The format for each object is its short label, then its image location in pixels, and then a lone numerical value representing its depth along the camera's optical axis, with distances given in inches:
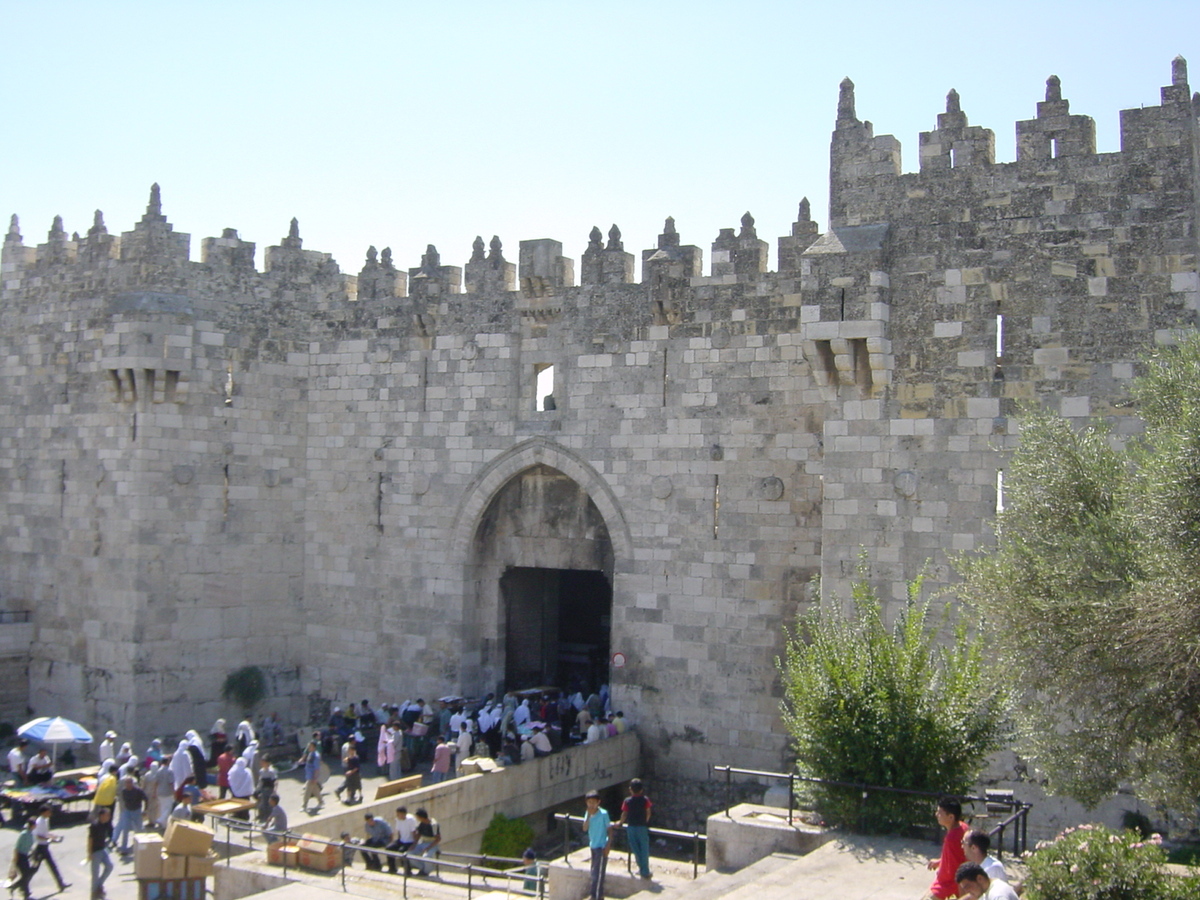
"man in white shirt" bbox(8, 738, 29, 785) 684.1
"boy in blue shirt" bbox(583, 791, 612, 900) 465.4
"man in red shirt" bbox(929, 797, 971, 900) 357.7
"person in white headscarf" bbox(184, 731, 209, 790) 671.1
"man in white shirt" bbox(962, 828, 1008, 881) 341.4
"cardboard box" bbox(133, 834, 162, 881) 520.1
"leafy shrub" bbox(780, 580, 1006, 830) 466.0
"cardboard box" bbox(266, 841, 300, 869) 523.2
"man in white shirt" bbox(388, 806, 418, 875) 554.3
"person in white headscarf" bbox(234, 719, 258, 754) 713.3
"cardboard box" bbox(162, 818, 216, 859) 522.3
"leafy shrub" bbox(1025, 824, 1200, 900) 346.0
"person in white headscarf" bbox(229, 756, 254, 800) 622.8
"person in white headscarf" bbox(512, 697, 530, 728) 701.9
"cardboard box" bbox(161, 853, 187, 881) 521.0
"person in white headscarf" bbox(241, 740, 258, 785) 647.8
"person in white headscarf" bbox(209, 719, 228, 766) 710.5
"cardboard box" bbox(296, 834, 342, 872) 524.7
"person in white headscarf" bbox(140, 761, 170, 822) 626.5
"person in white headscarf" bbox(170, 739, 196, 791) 644.1
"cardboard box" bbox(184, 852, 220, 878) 523.8
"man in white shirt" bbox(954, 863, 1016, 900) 320.8
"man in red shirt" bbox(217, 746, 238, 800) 647.8
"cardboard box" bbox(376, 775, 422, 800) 617.3
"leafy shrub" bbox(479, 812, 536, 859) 627.5
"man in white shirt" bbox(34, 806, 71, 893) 550.3
